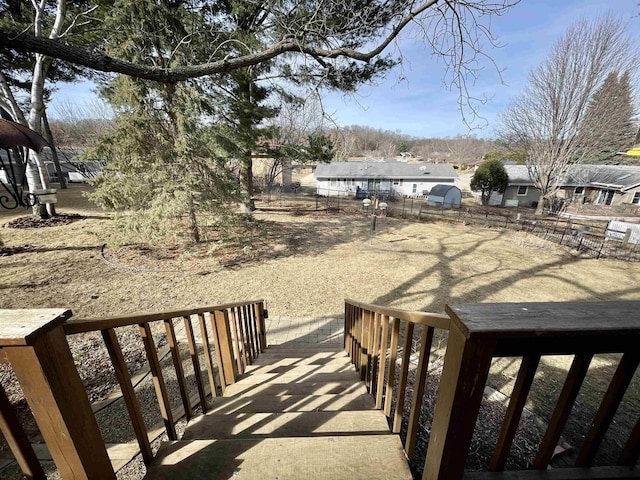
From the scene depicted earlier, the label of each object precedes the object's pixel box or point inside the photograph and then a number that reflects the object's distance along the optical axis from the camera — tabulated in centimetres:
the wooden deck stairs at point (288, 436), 122
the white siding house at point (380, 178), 2695
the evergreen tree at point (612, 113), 1435
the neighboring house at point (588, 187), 2011
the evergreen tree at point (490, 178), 2264
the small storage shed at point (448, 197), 2250
